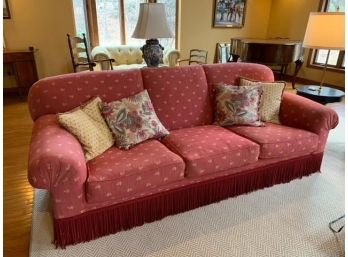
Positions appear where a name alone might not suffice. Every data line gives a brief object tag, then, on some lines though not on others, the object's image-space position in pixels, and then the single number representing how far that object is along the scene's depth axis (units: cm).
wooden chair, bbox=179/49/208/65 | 569
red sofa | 152
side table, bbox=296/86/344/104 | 259
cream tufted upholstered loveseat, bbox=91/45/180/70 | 502
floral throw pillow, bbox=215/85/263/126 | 222
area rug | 159
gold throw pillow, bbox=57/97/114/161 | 171
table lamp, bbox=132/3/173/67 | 239
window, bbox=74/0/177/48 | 544
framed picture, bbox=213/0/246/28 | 594
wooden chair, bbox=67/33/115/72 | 422
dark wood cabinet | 414
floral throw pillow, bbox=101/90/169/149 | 184
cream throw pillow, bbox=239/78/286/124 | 236
